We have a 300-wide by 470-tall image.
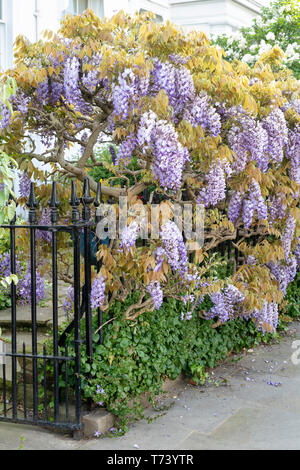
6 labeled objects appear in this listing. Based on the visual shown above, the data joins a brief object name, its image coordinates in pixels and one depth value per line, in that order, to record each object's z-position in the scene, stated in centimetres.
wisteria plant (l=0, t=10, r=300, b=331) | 414
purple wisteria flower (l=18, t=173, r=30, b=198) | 475
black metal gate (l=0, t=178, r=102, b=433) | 395
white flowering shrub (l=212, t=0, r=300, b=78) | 1289
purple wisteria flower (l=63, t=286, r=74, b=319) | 481
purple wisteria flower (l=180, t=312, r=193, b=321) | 480
